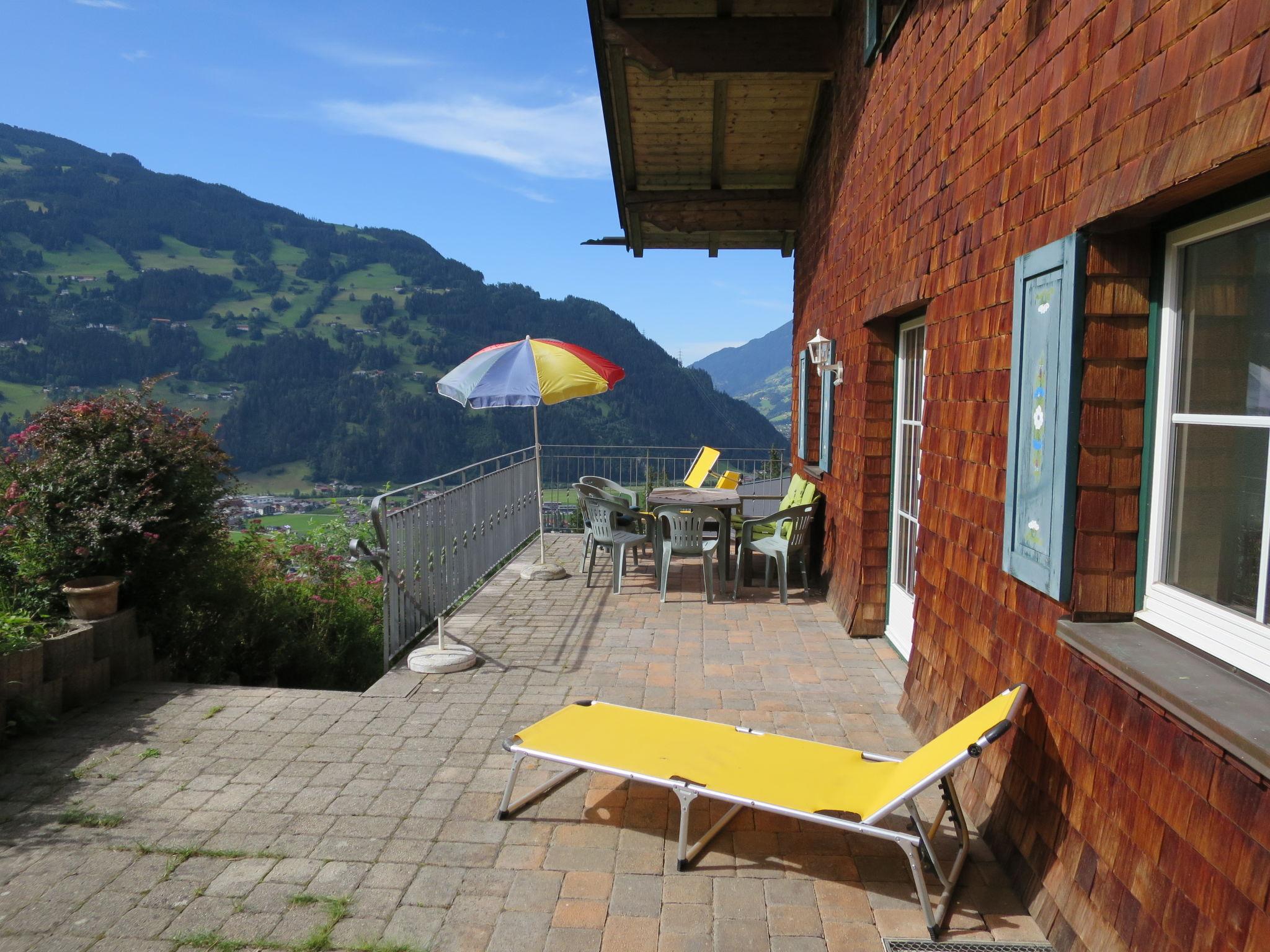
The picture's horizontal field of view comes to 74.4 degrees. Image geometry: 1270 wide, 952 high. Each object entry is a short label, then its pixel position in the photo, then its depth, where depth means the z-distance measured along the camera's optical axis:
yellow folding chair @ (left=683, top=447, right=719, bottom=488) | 10.43
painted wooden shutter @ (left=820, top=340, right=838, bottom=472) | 6.53
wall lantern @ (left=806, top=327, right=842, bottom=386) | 6.67
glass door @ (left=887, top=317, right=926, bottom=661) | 4.84
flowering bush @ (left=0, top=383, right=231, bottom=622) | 4.48
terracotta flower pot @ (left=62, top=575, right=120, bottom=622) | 4.34
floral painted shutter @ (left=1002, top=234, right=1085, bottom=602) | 2.34
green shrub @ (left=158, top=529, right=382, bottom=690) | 5.21
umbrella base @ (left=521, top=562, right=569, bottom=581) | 7.46
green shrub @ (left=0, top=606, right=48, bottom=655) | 3.75
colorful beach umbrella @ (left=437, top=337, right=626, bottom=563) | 6.55
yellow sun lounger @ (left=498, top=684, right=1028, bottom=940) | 2.47
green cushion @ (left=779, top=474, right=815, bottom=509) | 7.41
